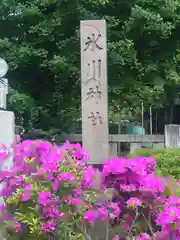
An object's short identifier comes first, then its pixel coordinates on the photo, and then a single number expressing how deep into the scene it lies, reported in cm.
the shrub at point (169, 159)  690
